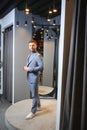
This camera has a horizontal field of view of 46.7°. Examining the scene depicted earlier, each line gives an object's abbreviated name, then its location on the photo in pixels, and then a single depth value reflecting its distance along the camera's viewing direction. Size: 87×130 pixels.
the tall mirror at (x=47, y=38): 2.32
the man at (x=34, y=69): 1.77
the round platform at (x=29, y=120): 1.65
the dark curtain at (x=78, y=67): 0.83
